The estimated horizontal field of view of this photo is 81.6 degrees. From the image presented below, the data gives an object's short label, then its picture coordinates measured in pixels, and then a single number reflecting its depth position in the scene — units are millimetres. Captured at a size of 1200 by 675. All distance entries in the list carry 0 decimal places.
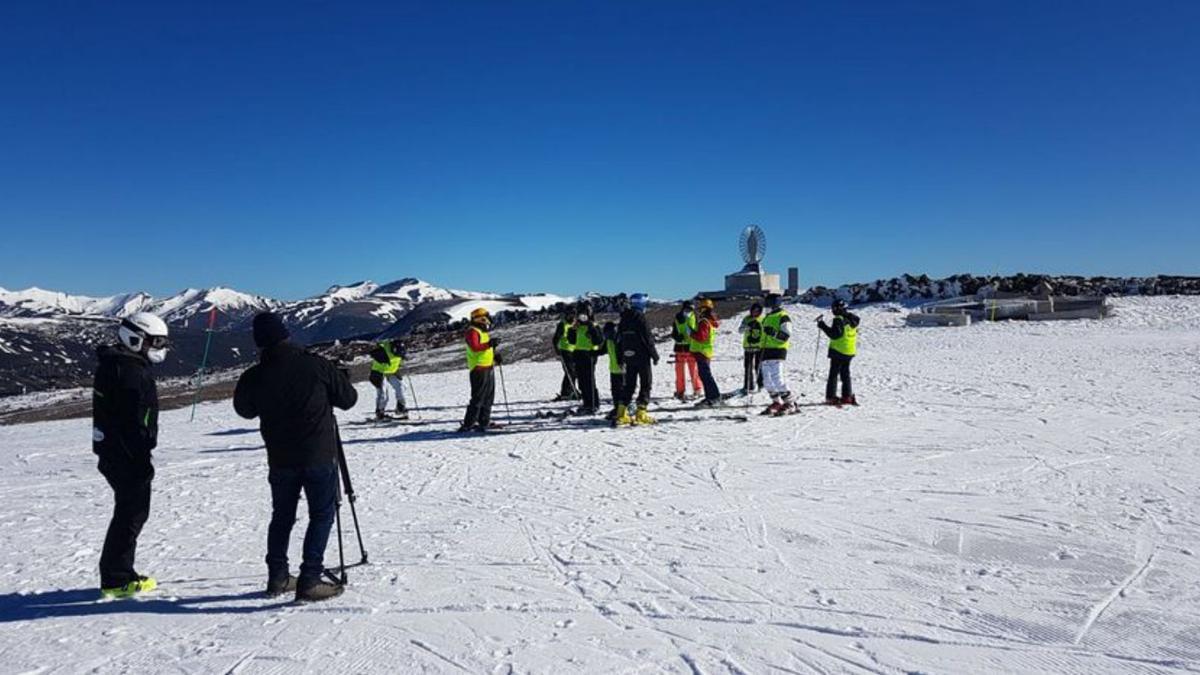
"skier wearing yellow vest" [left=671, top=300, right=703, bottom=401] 14432
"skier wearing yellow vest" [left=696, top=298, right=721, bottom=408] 14031
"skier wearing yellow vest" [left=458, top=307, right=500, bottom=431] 12367
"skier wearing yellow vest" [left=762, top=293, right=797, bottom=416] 12906
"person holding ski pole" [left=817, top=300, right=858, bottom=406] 13789
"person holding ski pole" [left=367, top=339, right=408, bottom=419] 14477
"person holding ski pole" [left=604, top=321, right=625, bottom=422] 12953
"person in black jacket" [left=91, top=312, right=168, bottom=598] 5227
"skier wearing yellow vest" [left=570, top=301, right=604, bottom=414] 14219
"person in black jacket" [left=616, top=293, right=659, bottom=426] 12703
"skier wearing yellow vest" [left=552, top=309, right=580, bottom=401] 15594
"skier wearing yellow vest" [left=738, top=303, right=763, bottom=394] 14633
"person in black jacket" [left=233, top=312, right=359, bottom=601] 4984
